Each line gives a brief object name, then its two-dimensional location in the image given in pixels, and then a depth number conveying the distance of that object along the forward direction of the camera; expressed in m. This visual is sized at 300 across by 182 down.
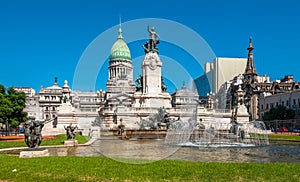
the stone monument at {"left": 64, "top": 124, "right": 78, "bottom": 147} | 24.31
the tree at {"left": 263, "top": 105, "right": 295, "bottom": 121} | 75.38
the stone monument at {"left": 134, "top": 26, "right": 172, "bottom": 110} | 62.78
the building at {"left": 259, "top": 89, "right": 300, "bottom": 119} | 76.50
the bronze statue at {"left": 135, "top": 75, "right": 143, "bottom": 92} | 67.50
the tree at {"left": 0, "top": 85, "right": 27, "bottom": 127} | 33.59
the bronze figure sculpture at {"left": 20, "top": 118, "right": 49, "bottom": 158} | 15.91
